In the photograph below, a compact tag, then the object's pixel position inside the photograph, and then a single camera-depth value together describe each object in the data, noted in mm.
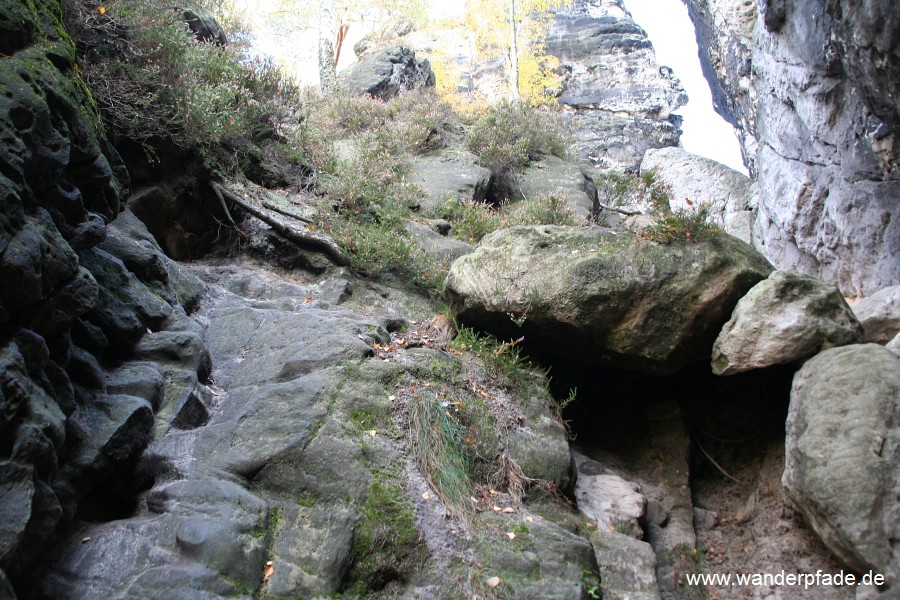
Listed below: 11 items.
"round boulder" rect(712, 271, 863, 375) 5883
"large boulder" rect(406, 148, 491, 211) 11938
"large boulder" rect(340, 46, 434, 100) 17612
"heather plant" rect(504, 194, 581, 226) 10305
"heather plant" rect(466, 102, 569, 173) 14180
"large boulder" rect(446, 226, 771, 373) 6492
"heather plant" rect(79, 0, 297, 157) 7285
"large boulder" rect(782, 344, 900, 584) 4492
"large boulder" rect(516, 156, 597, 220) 12789
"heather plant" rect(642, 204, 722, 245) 6758
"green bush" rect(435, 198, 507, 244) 10664
